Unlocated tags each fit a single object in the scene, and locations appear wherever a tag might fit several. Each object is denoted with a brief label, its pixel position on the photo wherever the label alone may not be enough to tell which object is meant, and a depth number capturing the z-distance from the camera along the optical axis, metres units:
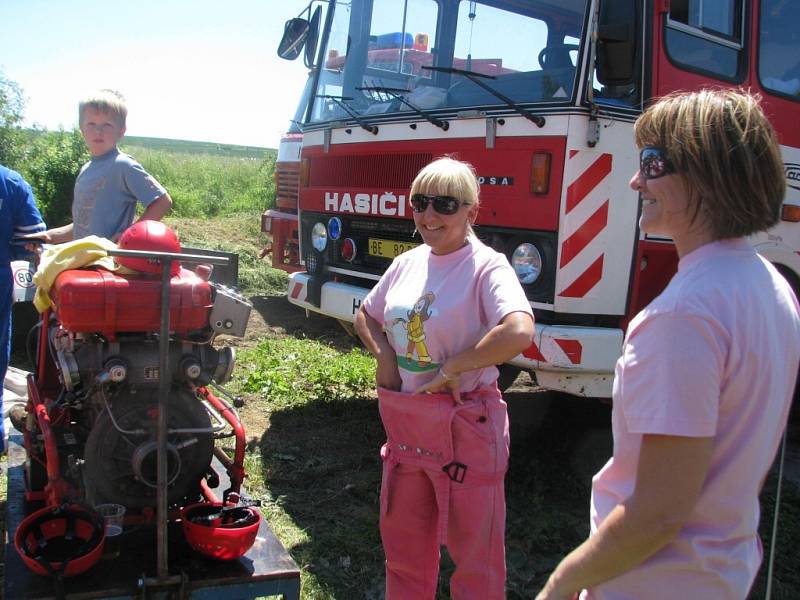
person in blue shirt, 4.07
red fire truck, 3.91
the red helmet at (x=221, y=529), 2.63
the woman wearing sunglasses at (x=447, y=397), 2.54
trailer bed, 2.51
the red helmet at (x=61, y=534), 2.56
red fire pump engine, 2.66
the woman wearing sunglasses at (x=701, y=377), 1.23
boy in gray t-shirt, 3.41
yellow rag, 2.85
